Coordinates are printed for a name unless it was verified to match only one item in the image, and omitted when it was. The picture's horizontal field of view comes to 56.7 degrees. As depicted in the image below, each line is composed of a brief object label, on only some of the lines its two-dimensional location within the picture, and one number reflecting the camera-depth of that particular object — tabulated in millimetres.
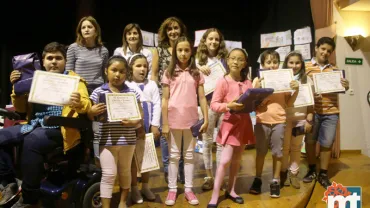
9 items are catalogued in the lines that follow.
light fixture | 4660
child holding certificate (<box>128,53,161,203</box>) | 2527
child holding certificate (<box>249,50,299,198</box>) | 2732
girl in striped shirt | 2131
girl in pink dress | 2492
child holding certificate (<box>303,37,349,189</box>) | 3094
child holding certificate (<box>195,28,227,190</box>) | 2925
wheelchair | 2082
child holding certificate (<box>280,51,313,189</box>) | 2977
